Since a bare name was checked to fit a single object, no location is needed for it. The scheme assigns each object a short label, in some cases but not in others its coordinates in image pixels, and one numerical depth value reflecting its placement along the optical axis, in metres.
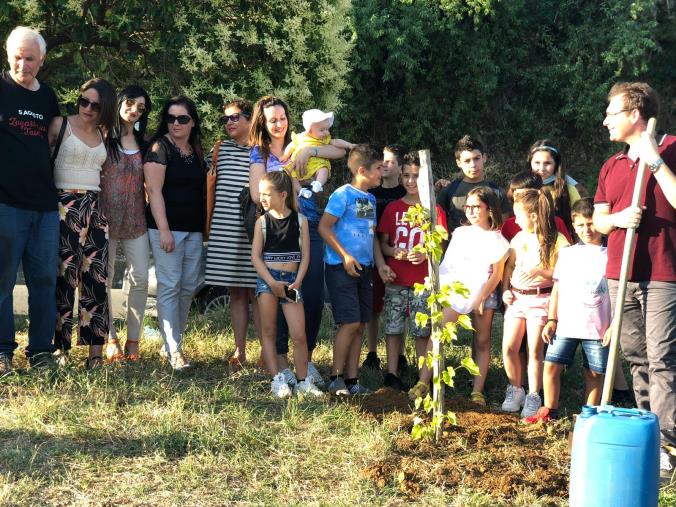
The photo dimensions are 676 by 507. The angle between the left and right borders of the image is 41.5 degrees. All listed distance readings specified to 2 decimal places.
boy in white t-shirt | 5.71
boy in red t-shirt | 6.46
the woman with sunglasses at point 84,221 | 6.11
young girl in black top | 6.00
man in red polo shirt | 4.66
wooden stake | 5.05
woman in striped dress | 6.55
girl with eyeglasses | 6.22
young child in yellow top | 6.39
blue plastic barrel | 3.79
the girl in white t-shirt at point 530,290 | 6.05
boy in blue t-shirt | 6.22
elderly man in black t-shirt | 5.77
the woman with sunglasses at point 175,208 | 6.41
